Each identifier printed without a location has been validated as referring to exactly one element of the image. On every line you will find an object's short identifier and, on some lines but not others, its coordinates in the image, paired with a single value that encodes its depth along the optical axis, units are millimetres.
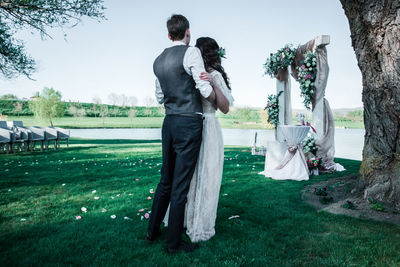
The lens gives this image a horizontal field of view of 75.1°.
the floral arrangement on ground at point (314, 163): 6703
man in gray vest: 2281
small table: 6133
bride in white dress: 2598
